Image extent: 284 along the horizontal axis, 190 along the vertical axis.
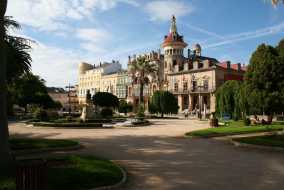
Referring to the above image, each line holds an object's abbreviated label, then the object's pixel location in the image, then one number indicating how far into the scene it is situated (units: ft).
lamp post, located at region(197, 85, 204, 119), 173.13
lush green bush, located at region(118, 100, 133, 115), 177.52
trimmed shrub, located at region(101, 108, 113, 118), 109.79
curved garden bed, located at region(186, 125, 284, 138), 54.01
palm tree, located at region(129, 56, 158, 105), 153.28
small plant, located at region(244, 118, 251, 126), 75.35
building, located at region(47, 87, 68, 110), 330.42
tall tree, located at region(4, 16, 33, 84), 47.46
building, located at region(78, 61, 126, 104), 257.88
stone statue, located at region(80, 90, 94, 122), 91.04
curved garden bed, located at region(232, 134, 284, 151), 38.28
